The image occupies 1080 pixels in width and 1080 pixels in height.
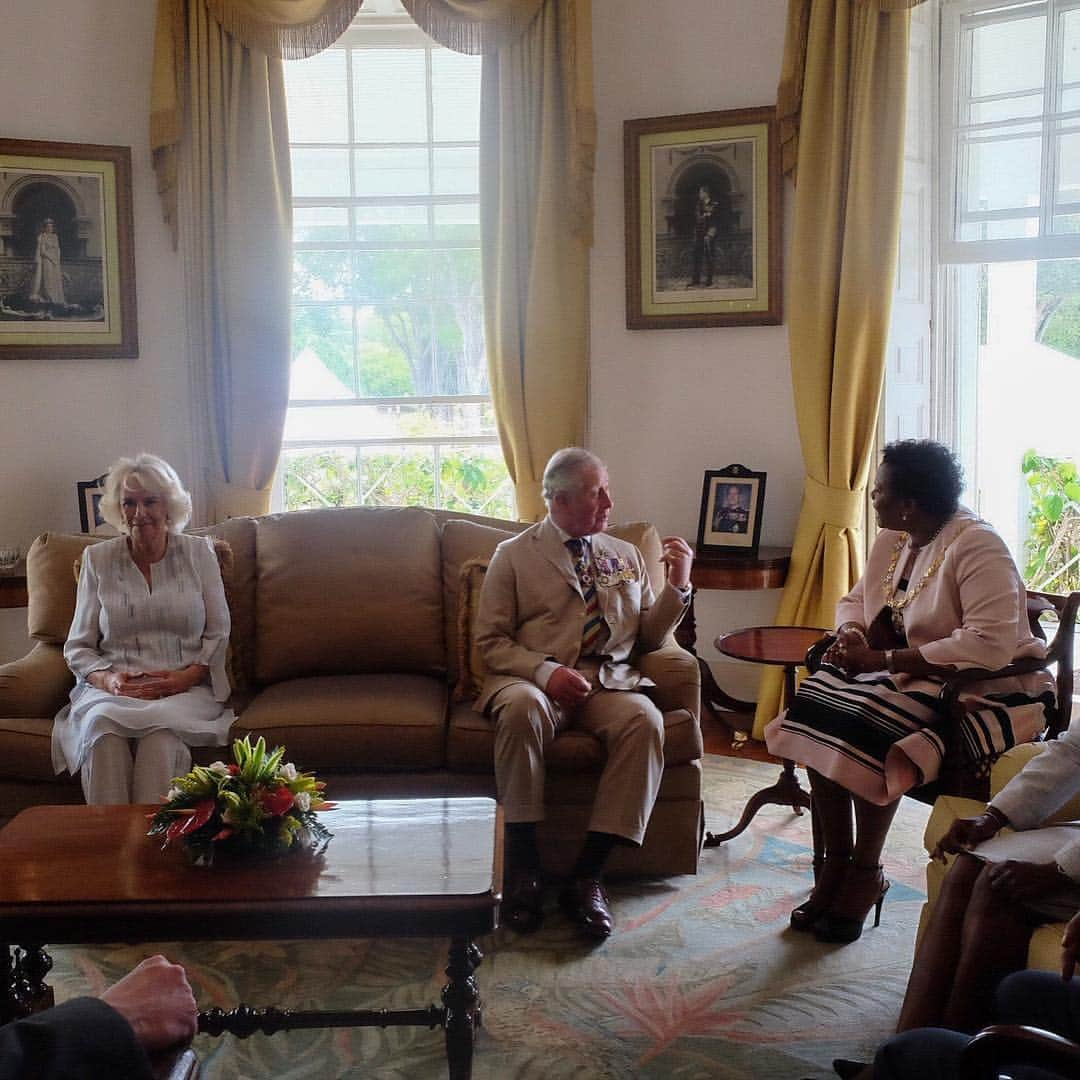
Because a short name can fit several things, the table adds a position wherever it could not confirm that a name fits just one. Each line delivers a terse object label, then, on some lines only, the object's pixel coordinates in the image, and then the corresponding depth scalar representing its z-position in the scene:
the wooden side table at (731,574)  4.51
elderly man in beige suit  3.00
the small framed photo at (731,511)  4.70
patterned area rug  2.34
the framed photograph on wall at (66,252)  4.77
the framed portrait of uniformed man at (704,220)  4.73
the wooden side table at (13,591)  4.44
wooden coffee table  2.05
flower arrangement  2.19
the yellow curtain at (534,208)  4.71
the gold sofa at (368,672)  3.18
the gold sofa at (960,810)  2.30
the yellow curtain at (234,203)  4.71
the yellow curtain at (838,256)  4.43
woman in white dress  3.14
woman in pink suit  2.76
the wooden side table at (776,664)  3.38
